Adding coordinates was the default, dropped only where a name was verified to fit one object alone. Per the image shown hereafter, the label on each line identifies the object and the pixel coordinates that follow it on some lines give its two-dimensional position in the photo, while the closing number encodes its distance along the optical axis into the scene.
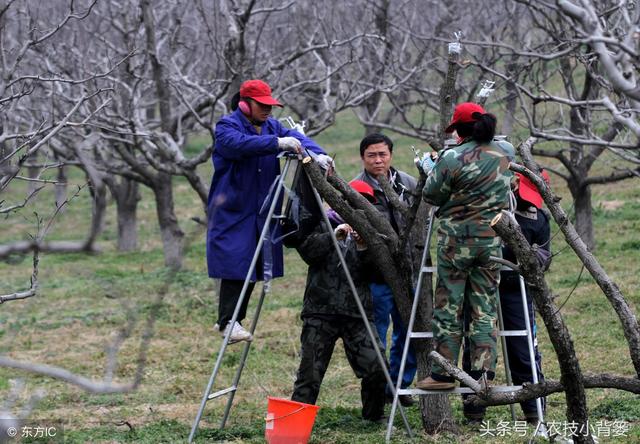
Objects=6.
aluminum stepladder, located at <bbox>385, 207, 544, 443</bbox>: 11.54
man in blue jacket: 12.49
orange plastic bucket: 11.55
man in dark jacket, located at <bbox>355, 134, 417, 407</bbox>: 13.41
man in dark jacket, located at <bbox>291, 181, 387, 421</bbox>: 12.59
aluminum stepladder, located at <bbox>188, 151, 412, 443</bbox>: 12.02
